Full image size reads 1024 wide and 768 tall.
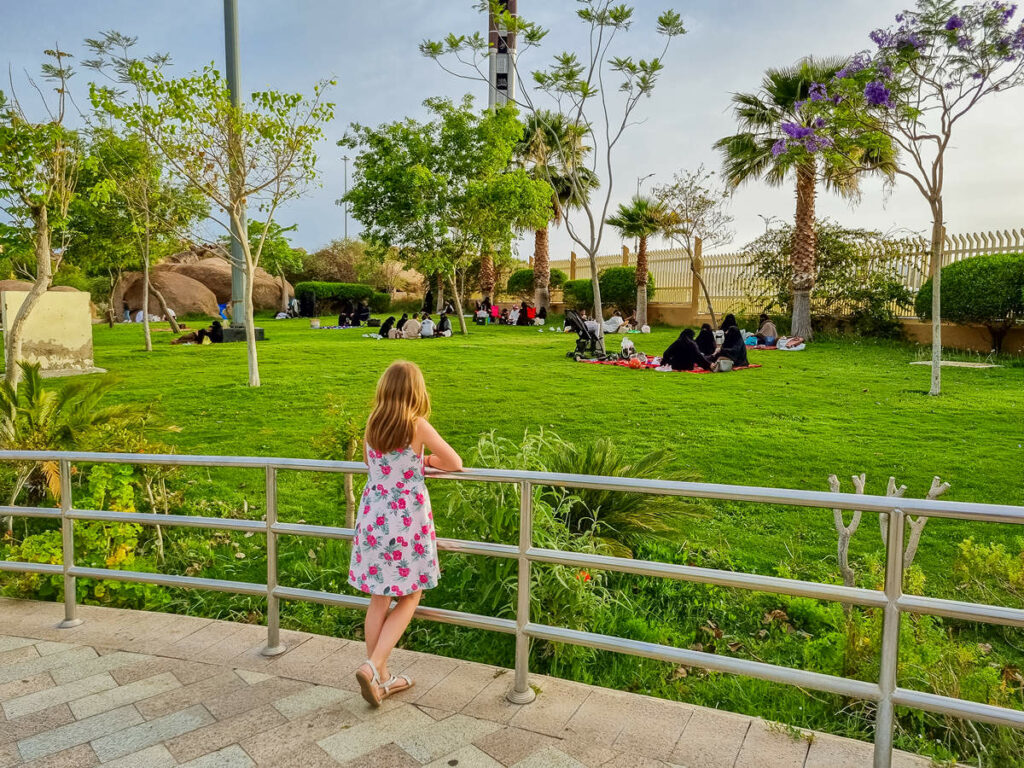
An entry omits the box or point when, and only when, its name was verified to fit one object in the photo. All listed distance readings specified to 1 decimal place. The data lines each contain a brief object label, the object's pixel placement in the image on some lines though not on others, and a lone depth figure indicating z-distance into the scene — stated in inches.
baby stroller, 606.9
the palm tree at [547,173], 991.6
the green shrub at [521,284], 1299.2
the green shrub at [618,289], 1039.6
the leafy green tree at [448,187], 828.0
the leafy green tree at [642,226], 955.3
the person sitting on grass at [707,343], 565.3
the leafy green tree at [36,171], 339.9
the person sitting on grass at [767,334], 704.4
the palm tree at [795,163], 716.7
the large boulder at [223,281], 1419.8
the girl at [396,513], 115.3
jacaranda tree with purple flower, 415.8
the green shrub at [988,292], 563.5
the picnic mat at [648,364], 559.6
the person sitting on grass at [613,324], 885.8
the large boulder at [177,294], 1305.4
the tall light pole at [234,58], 720.3
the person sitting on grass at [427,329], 815.1
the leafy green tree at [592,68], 633.0
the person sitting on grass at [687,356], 538.3
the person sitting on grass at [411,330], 820.0
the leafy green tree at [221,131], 468.1
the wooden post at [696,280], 932.0
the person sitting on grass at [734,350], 543.2
